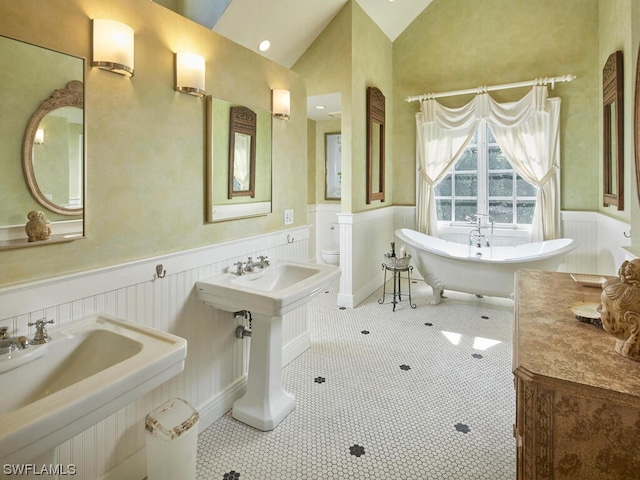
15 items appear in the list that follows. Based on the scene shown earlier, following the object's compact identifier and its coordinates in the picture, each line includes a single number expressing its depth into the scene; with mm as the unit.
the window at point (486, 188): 4738
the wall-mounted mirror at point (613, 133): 3223
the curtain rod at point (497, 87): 4202
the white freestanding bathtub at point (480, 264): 3664
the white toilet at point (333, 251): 5340
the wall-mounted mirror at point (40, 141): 1320
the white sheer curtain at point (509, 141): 4379
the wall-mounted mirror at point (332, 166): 5801
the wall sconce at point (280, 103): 2660
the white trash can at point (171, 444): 1607
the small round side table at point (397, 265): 4152
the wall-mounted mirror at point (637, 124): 1688
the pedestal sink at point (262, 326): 1956
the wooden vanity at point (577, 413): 868
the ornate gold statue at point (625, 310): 980
